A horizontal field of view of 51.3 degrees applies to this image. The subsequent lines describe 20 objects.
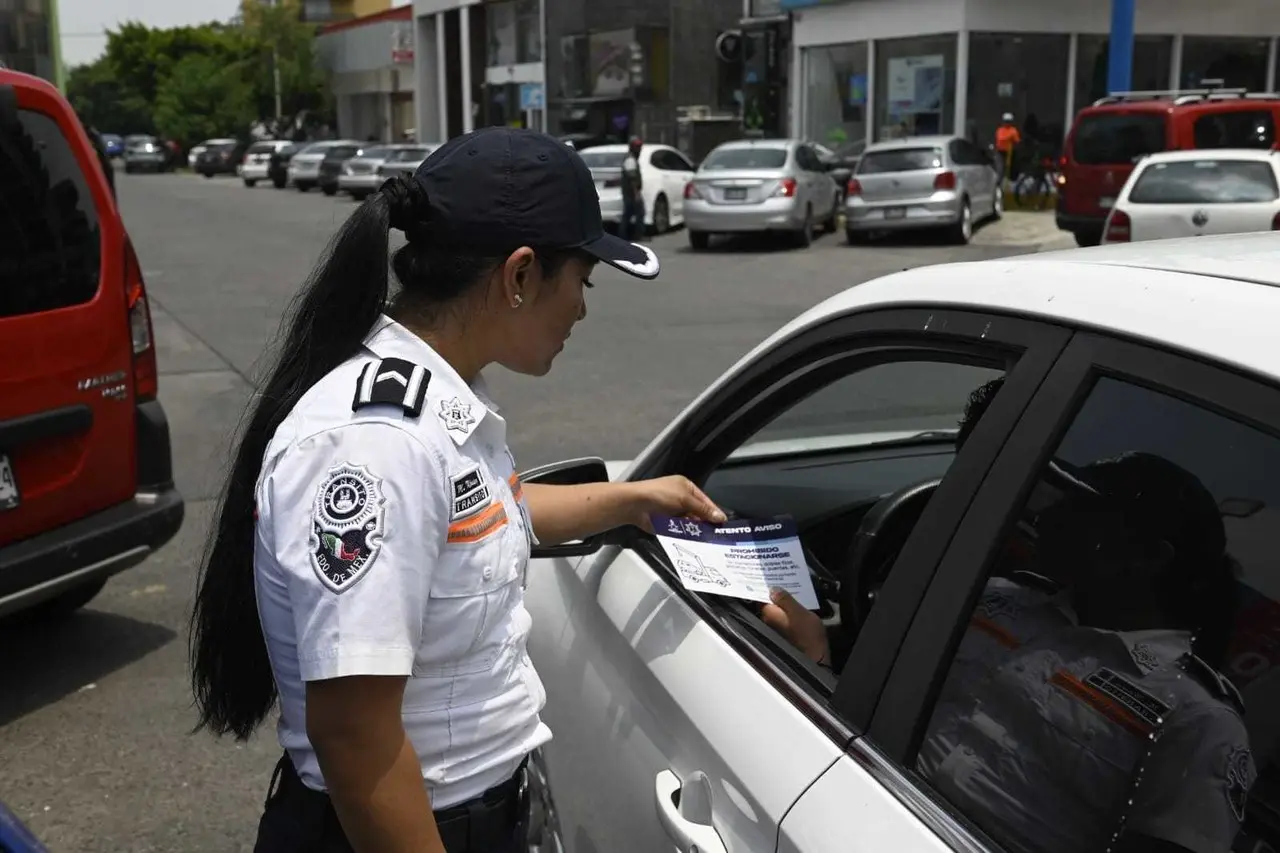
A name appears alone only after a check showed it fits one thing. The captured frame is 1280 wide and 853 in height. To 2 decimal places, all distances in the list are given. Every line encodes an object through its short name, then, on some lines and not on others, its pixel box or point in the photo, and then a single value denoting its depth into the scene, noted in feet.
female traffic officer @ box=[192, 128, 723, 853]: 5.05
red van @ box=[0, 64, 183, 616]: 13.15
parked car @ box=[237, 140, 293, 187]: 140.77
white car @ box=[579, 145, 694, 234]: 69.31
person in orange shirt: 78.59
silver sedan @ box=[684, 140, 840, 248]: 60.23
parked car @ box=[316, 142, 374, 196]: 117.29
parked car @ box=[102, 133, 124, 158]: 233.33
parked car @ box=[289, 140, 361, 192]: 123.54
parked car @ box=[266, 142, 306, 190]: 136.15
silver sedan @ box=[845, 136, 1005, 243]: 59.98
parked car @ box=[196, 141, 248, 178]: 172.04
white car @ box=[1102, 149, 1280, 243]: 42.37
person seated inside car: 5.07
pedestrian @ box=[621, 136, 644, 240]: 64.64
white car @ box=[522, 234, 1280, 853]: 4.91
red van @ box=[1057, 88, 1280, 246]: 56.65
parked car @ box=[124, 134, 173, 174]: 192.44
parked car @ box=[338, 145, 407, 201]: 106.22
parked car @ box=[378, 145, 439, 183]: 93.50
